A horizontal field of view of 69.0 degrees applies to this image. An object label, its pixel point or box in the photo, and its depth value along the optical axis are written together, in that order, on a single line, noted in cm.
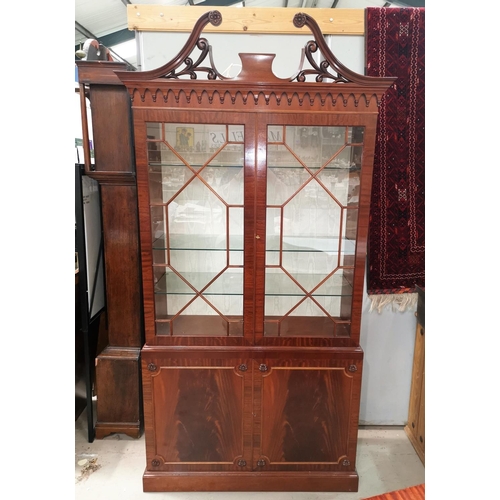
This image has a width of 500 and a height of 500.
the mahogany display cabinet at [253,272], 138
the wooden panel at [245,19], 170
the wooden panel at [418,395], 186
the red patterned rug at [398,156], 168
